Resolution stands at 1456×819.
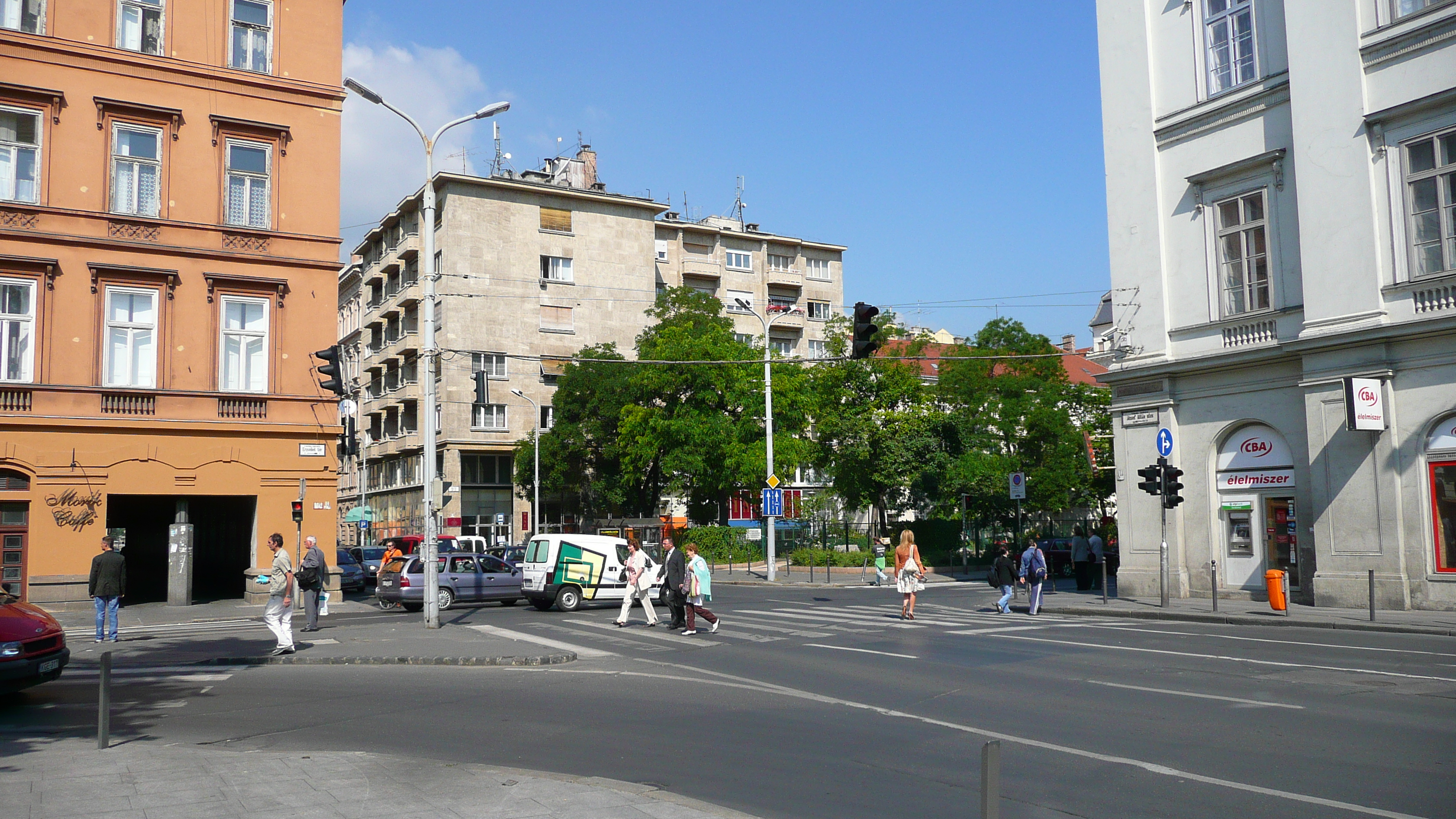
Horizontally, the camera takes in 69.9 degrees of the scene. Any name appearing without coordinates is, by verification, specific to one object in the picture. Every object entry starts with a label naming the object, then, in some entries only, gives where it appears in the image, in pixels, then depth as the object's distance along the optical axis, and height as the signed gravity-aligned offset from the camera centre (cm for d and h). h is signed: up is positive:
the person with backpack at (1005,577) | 2272 -178
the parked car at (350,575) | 3606 -233
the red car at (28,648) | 1109 -146
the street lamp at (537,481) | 5338 +120
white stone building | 2008 +438
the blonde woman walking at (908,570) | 2100 -149
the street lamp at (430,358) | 2091 +313
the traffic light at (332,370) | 2445 +324
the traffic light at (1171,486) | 2234 +13
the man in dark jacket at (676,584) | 1981 -156
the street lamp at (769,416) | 3803 +310
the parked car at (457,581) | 2641 -196
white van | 2505 -166
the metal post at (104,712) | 873 -169
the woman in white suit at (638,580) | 2112 -160
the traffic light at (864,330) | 1876 +301
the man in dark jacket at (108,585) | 1864 -130
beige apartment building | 6028 +1254
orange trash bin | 2009 -189
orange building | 2567 +627
